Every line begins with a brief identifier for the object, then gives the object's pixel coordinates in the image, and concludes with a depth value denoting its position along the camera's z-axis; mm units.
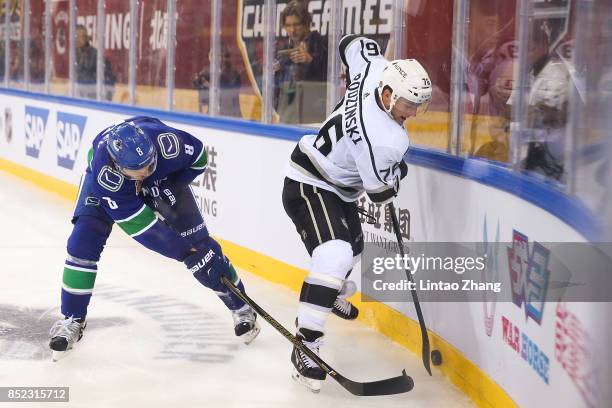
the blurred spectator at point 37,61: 19531
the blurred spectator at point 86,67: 16875
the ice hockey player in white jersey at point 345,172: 7293
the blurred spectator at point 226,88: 12744
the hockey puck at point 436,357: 7934
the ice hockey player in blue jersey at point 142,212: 7383
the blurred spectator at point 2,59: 21900
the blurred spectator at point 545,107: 5832
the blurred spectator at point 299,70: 10961
